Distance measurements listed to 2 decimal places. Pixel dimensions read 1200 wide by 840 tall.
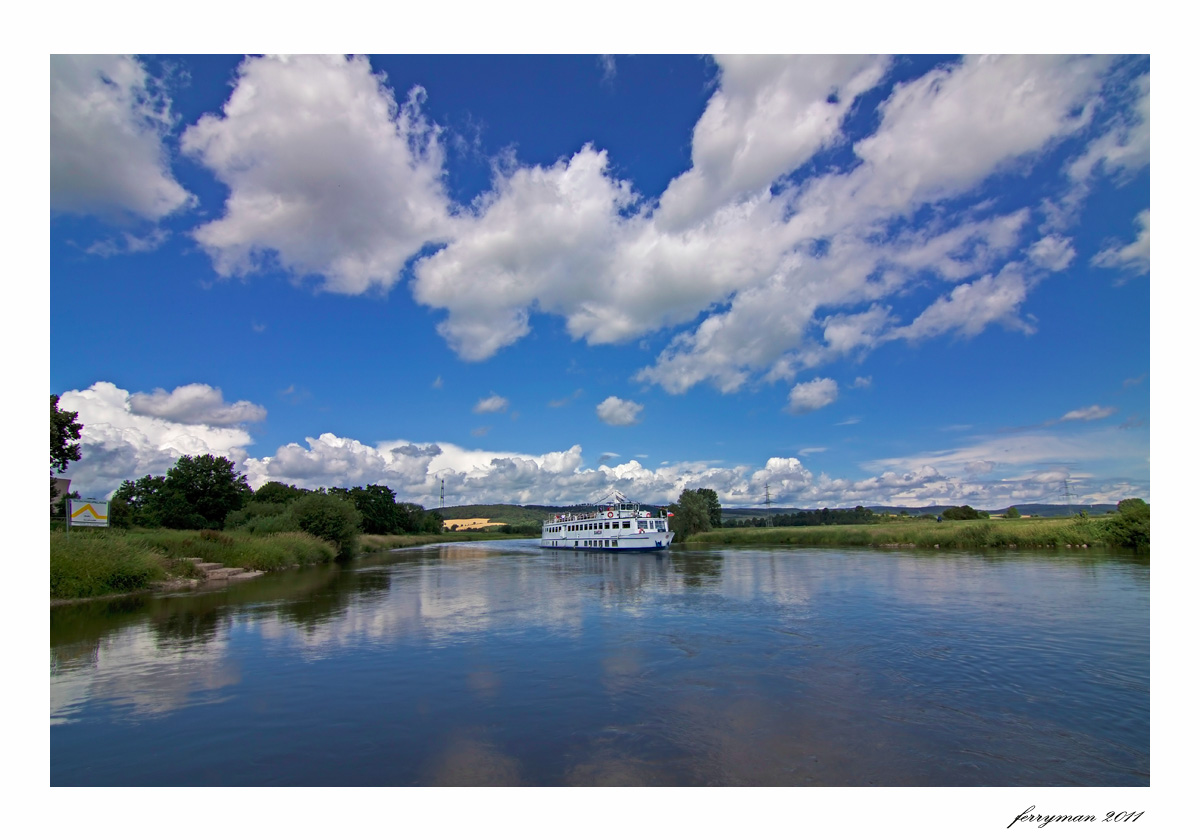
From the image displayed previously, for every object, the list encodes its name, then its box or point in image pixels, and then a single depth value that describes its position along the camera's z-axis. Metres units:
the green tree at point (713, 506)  117.19
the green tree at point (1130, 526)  43.84
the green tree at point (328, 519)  59.16
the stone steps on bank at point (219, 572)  34.50
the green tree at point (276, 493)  82.62
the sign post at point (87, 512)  26.05
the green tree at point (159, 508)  58.72
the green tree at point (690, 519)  99.06
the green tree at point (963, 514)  91.69
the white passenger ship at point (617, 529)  67.50
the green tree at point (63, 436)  33.00
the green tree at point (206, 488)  60.62
